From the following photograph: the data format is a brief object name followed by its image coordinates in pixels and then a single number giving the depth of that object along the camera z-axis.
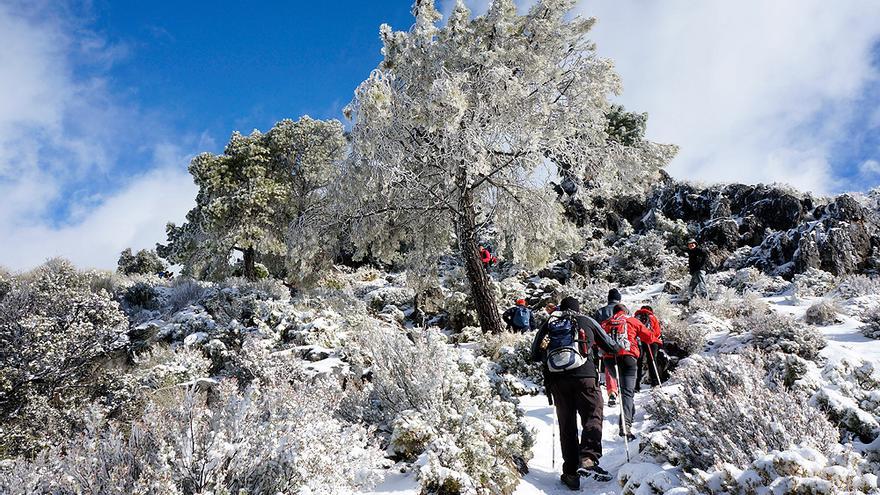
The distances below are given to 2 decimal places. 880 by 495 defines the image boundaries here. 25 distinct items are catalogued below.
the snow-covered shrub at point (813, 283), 11.90
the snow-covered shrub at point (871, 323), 6.97
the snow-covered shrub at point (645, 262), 17.88
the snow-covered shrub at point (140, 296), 12.41
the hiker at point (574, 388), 4.38
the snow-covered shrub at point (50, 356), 5.01
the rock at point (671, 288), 14.29
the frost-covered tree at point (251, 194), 14.59
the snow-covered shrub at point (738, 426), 2.90
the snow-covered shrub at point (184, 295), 11.80
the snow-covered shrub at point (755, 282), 13.61
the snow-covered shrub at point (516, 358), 7.37
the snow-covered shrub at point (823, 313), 8.21
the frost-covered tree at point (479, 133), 9.17
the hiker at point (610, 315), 6.10
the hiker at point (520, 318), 11.21
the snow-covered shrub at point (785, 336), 6.36
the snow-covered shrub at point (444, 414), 3.63
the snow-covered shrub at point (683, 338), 7.68
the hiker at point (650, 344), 6.66
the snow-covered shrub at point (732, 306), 9.74
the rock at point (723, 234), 20.16
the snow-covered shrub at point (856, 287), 9.79
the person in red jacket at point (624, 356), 5.62
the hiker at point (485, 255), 12.26
